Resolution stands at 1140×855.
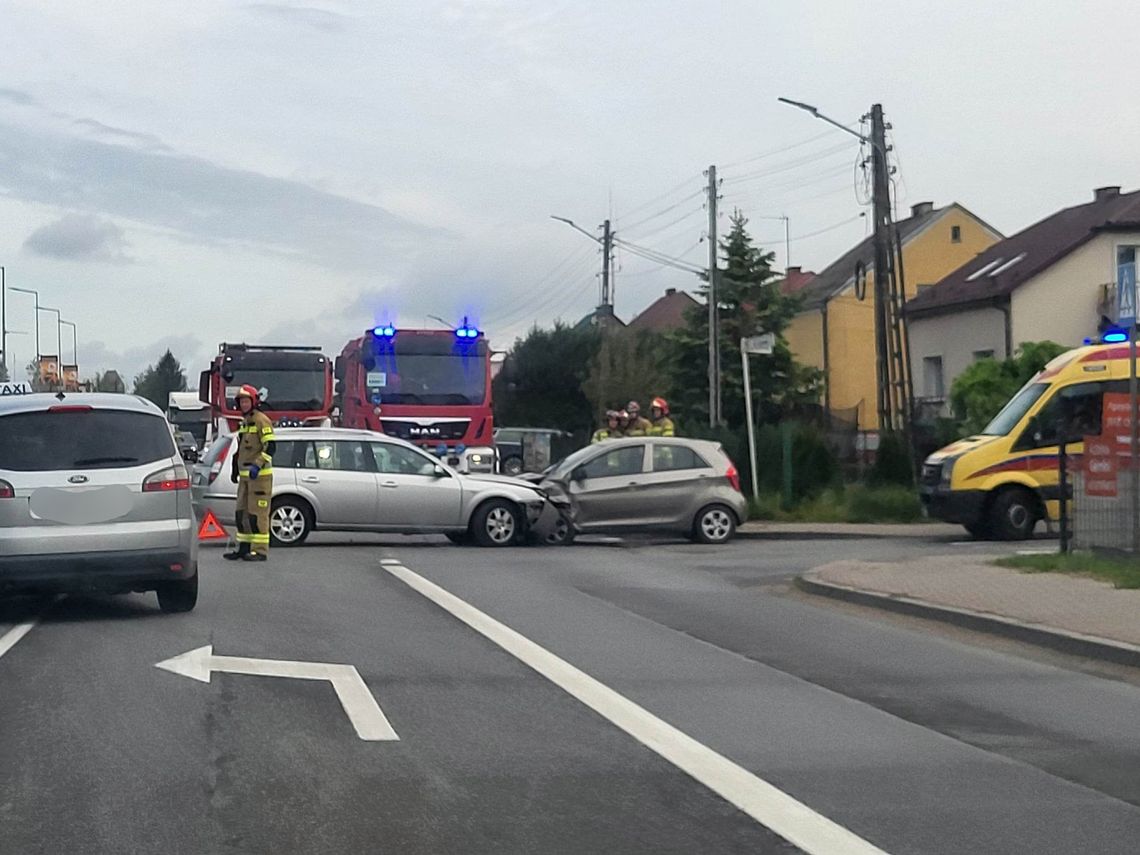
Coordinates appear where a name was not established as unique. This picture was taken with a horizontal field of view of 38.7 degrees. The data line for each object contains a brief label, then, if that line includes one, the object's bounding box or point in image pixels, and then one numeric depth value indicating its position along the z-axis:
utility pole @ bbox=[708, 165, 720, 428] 38.12
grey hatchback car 21.27
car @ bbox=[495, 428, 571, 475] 45.59
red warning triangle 19.12
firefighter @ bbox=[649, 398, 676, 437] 24.20
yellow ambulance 21.81
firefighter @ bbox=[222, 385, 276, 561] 17.27
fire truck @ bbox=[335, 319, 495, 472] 27.64
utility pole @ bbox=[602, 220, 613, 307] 57.28
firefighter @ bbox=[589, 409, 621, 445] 24.80
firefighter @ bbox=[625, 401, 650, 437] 24.47
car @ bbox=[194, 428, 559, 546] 20.05
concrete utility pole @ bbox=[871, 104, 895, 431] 28.80
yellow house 63.59
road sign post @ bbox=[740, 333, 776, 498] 24.12
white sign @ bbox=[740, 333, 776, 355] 24.09
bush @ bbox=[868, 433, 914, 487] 27.30
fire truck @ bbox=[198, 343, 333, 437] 30.48
